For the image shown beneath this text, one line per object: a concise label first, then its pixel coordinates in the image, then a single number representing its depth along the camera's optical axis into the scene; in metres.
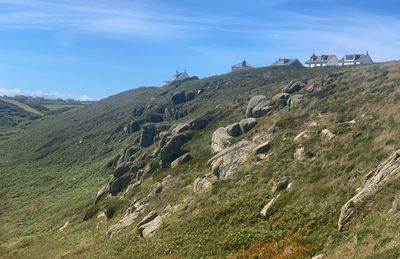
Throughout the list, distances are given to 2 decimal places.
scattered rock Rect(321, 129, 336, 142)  32.40
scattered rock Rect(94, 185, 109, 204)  51.96
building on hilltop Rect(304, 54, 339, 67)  168.00
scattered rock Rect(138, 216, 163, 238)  30.14
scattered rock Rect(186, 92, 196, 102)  119.99
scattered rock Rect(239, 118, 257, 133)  48.29
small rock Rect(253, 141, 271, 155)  36.47
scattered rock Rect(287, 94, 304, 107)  51.01
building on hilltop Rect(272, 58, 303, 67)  175.11
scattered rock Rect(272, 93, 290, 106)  56.12
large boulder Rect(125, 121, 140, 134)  101.00
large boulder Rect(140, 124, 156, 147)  72.38
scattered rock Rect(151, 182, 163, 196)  41.48
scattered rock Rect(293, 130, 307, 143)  35.08
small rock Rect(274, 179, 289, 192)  27.31
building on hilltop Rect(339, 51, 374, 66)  155.77
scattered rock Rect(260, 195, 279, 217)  24.77
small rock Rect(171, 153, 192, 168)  47.25
